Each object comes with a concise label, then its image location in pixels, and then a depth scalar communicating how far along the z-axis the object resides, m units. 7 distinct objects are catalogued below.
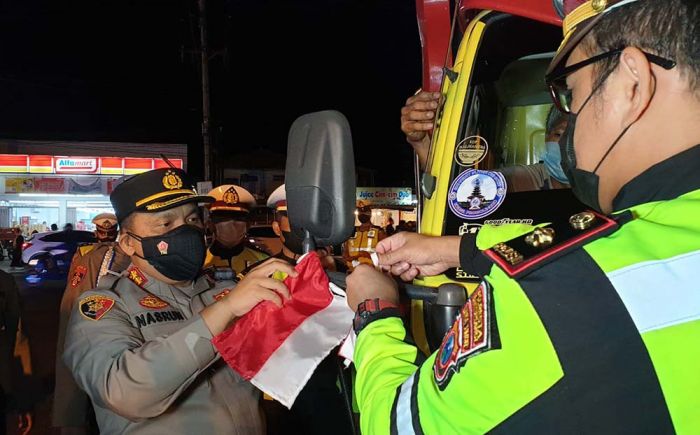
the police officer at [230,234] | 5.32
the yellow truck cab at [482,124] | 2.23
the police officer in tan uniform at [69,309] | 2.95
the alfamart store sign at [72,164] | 22.91
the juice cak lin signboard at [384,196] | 30.31
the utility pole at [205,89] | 16.47
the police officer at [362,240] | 9.89
